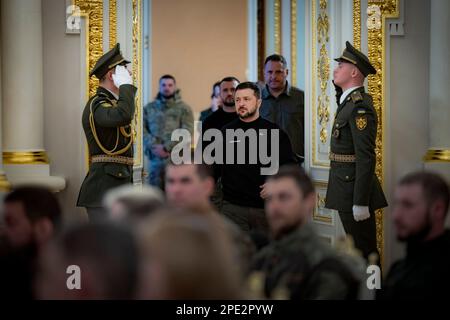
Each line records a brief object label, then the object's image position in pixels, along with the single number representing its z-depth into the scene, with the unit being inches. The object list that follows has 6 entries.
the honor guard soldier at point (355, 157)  491.2
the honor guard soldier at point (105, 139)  504.0
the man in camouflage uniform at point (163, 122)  724.1
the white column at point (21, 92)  529.9
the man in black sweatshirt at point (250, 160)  512.2
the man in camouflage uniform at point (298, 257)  271.4
